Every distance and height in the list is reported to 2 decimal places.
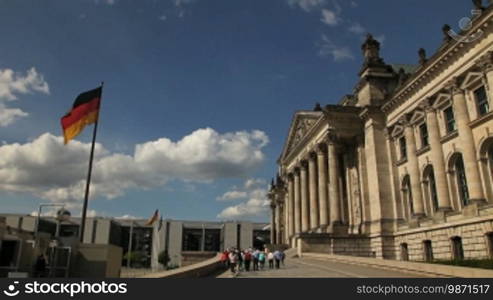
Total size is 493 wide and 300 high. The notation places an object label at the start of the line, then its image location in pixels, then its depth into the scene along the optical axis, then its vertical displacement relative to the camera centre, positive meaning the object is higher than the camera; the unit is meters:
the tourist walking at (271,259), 33.00 -0.20
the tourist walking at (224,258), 33.96 -0.15
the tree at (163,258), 126.97 -0.69
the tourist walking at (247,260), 30.63 -0.27
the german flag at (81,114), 27.52 +9.04
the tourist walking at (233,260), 29.17 -0.26
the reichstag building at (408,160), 30.86 +9.04
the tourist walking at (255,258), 31.66 -0.13
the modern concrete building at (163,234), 129.88 +7.17
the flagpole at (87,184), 23.02 +4.08
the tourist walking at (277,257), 31.89 -0.05
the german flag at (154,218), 60.59 +5.31
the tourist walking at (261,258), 31.97 -0.13
